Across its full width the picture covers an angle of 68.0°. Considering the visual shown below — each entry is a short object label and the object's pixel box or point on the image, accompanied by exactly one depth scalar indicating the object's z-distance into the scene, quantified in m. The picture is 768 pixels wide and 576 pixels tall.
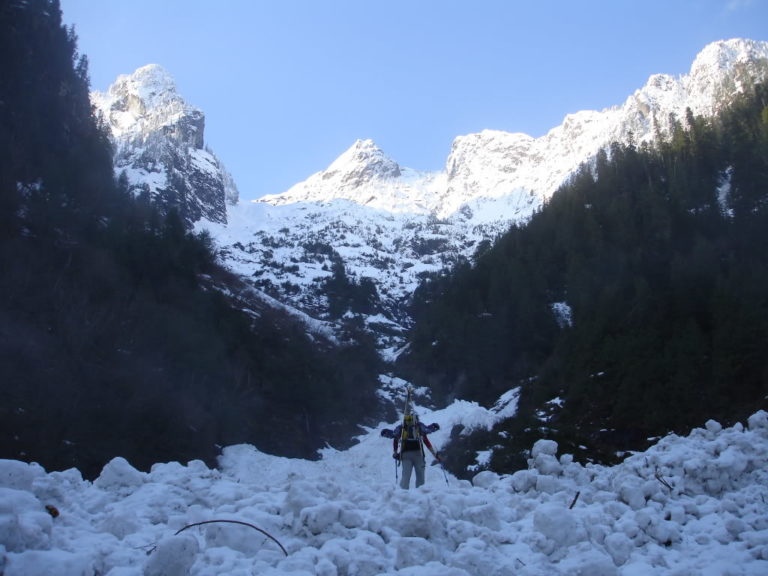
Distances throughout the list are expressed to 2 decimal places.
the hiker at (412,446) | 10.56
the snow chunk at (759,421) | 11.56
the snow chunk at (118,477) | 7.30
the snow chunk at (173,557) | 4.33
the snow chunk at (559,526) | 5.67
